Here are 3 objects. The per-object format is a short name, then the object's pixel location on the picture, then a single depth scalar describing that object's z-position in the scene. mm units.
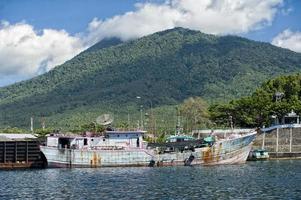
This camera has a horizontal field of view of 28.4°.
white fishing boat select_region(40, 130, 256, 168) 85938
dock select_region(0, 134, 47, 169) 88500
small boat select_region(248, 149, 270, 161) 99438
